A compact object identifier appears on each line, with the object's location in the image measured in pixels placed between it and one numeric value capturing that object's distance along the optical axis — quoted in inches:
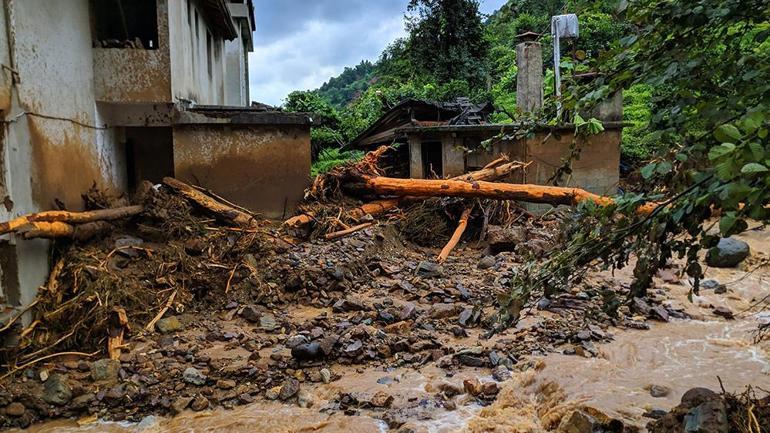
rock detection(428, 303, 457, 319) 271.4
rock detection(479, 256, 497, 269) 366.1
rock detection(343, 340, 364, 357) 223.6
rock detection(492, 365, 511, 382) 206.7
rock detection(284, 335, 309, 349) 234.7
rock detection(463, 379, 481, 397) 193.9
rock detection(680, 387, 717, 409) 136.4
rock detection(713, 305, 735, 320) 278.6
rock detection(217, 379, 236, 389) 200.1
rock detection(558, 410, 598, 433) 158.6
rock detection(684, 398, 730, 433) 118.9
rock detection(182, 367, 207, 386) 202.4
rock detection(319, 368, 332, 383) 206.7
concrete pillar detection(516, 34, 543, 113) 556.7
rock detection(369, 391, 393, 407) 186.7
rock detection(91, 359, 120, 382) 203.0
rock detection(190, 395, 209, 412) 186.9
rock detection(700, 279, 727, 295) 328.5
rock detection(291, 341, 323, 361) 218.5
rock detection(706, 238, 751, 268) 372.5
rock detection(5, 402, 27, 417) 181.0
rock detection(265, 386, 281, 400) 194.7
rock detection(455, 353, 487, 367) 218.4
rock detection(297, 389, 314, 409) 189.5
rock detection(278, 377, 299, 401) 194.2
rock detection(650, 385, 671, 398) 191.6
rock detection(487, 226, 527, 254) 405.1
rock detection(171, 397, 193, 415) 185.3
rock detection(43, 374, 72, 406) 187.8
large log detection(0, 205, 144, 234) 206.2
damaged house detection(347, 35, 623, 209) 478.6
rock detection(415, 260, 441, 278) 340.8
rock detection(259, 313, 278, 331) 256.7
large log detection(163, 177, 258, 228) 324.8
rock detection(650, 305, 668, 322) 272.2
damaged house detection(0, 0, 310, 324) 216.2
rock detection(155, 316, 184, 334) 245.7
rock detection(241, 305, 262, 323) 263.6
